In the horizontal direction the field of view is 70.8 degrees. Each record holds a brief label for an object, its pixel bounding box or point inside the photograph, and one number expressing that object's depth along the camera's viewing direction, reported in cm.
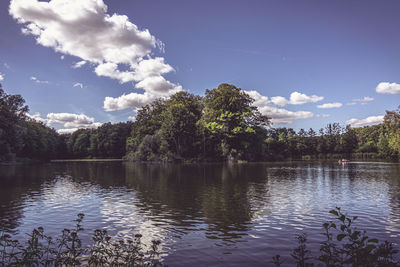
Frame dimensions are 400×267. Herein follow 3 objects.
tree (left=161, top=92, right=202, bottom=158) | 8481
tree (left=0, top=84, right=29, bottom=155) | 7375
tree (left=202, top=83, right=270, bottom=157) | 8131
